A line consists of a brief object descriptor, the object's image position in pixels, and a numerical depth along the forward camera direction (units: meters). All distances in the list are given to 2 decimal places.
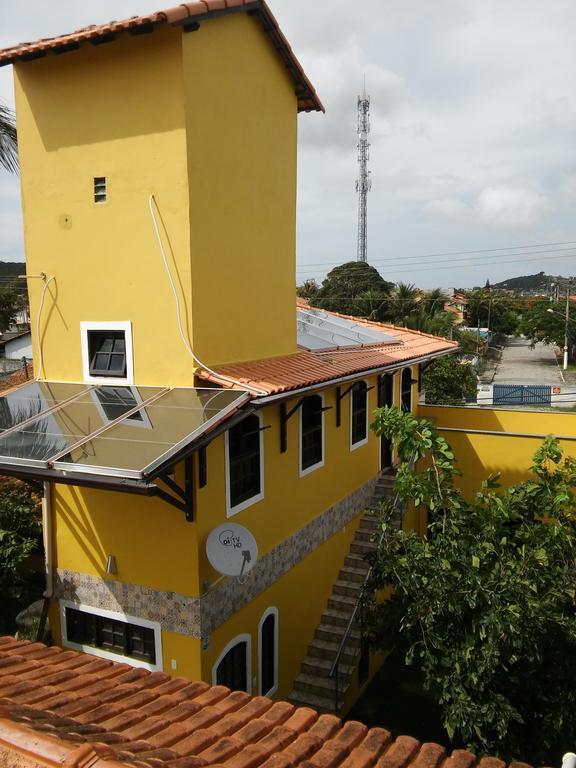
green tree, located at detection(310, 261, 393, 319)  71.56
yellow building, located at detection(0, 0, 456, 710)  7.82
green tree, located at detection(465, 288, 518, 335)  74.69
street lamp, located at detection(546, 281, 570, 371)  57.88
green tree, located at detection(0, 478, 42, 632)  9.40
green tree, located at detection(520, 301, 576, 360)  59.72
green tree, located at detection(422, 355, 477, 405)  32.22
